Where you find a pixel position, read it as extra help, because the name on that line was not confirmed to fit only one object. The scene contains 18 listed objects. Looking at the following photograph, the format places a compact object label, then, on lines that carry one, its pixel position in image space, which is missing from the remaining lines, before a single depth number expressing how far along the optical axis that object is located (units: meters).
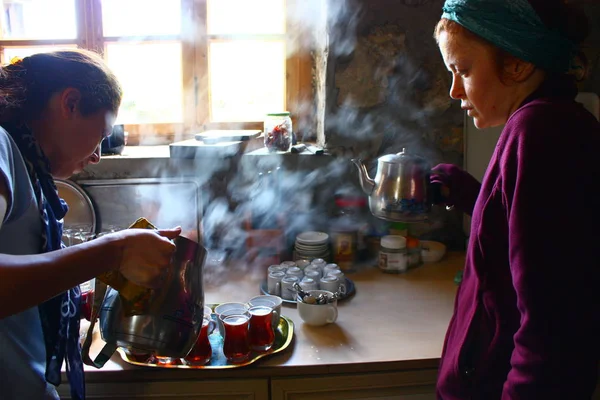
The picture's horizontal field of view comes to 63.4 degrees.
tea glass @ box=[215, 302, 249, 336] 1.08
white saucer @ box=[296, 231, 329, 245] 1.52
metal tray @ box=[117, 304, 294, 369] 1.01
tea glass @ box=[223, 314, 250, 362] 1.04
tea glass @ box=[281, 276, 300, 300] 1.33
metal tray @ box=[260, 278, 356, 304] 1.33
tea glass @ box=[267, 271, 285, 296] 1.36
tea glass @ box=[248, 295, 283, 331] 1.13
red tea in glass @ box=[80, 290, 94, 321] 1.17
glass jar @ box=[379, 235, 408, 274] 1.53
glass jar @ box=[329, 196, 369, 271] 1.56
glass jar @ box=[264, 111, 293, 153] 1.64
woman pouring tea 0.65
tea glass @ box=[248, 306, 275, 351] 1.07
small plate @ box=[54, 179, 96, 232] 1.55
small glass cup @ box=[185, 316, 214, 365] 1.03
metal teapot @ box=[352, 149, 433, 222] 1.19
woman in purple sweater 0.64
